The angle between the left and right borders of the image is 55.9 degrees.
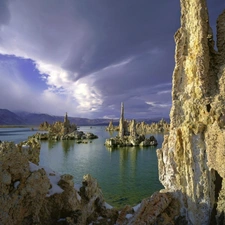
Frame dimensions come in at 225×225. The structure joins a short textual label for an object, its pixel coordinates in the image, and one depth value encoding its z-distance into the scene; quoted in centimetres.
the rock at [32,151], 1211
